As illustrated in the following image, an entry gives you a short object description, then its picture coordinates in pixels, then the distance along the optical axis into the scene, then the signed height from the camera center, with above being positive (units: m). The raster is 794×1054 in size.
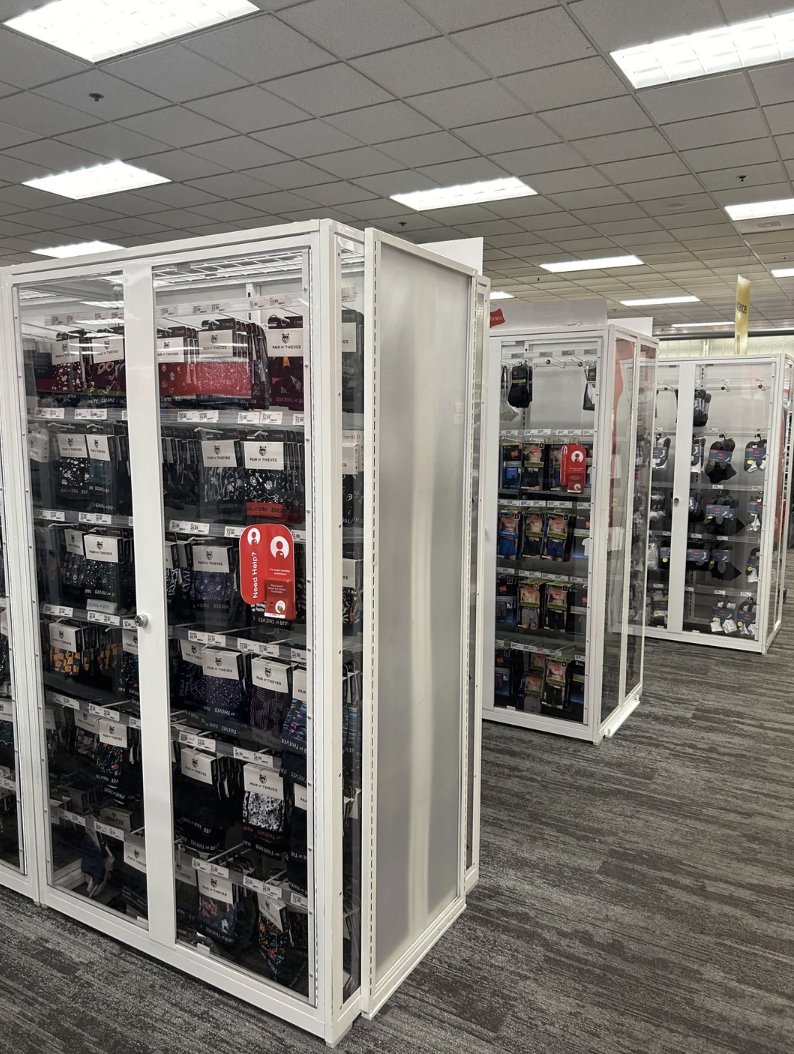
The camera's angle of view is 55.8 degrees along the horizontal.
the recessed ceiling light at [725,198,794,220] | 7.29 +2.19
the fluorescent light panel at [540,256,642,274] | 9.83 +2.23
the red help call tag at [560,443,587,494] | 4.23 -0.21
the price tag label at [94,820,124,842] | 2.58 -1.38
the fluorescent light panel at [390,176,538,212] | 6.97 +2.26
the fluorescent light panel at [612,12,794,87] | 4.20 +2.24
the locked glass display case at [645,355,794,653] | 6.15 -0.55
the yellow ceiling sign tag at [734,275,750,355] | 8.68 +1.41
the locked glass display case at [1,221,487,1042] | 2.04 -0.51
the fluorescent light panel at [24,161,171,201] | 6.74 +2.30
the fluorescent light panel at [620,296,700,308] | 12.46 +2.19
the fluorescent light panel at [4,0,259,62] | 4.05 +2.27
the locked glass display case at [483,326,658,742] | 4.21 -0.53
